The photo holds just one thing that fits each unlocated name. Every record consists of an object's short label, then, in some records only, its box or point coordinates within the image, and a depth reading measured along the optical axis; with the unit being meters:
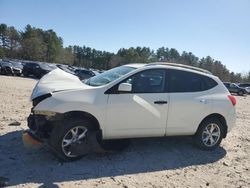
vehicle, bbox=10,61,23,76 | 20.55
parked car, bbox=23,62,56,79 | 20.62
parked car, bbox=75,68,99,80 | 19.67
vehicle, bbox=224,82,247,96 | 28.48
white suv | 3.46
